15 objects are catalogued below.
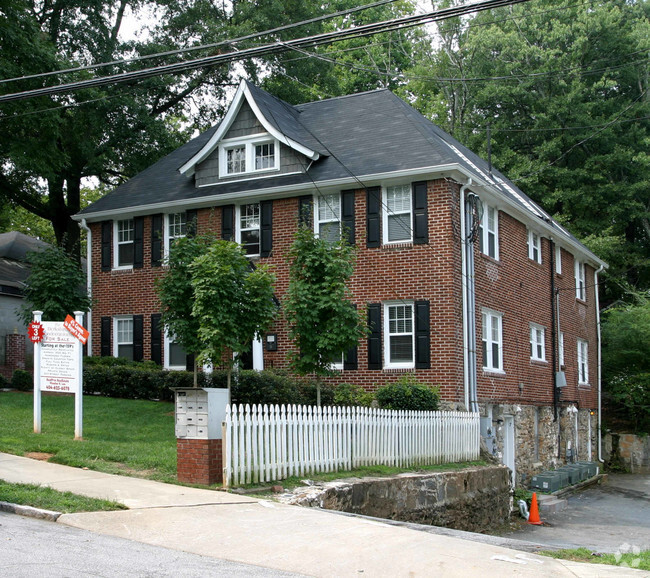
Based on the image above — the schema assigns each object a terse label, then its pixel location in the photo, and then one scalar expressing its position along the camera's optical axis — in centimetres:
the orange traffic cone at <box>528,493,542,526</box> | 1878
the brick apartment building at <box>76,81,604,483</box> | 1970
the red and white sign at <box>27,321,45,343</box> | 1516
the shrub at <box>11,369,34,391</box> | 2233
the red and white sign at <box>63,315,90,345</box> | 1480
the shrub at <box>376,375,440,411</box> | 1777
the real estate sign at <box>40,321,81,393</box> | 1488
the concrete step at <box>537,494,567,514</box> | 2055
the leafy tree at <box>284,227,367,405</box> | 1568
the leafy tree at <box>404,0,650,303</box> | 3703
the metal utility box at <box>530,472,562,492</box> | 2284
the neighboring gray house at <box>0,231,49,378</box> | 2747
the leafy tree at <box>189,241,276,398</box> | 1537
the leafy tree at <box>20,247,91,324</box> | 2056
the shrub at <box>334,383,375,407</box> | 1880
